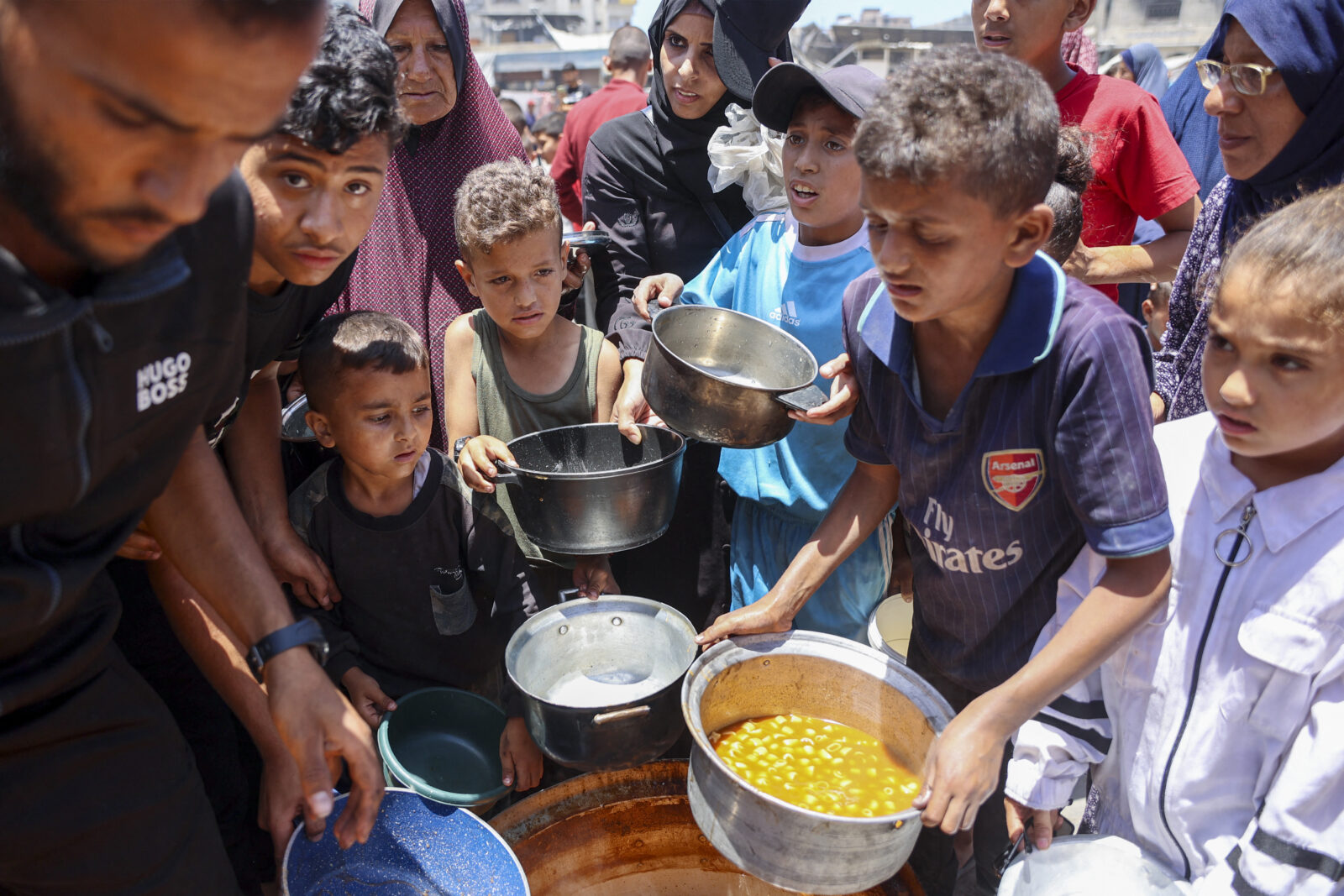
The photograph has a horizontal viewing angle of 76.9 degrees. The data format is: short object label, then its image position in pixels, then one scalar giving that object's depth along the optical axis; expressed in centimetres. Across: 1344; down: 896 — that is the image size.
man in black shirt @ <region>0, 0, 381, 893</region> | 101
